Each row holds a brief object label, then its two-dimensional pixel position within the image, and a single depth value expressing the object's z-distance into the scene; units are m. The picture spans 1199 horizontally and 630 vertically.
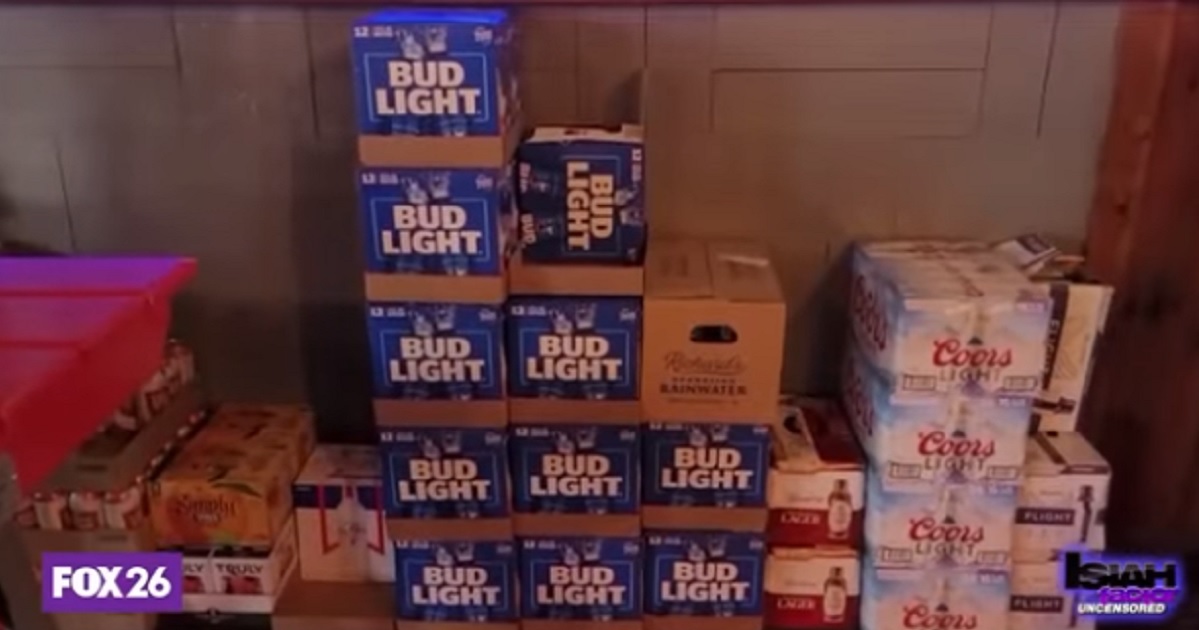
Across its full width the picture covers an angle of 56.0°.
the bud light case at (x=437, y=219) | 1.69
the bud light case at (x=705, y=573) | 1.95
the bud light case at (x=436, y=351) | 1.78
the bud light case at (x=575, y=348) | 1.79
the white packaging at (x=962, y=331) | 1.80
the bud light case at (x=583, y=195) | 1.73
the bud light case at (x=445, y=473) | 1.87
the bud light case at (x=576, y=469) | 1.87
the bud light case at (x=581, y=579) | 1.95
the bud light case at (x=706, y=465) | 1.88
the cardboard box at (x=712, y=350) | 1.82
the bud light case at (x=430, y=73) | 1.61
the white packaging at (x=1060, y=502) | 1.93
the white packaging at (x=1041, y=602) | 1.99
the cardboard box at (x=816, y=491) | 1.96
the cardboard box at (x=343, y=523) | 2.06
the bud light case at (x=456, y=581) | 1.94
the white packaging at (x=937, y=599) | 1.95
